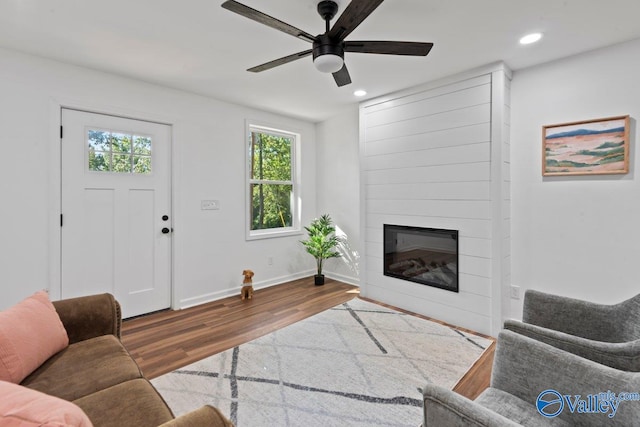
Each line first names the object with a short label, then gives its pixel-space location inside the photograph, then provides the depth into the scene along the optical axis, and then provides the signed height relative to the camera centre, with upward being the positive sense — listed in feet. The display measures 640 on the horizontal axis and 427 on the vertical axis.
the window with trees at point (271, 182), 14.25 +1.43
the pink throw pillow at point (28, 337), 4.11 -1.89
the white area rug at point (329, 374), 5.95 -3.82
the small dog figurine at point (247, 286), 12.57 -3.08
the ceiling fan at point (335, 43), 5.18 +3.33
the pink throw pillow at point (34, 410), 2.16 -1.50
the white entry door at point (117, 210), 9.32 +0.04
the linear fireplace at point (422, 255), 10.23 -1.56
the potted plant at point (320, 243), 14.43 -1.48
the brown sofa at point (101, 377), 3.59 -2.42
